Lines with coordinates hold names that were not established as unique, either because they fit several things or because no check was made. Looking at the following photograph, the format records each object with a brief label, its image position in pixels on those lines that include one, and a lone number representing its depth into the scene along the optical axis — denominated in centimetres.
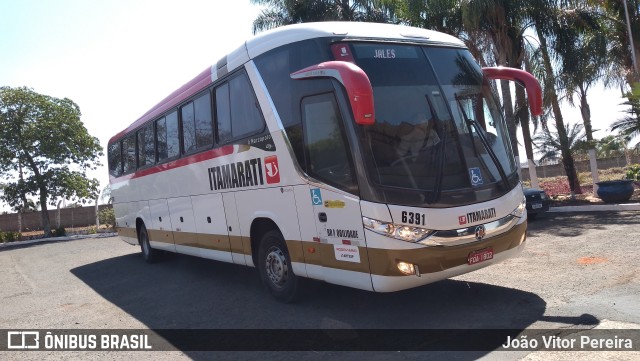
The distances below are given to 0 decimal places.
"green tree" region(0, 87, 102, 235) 2670
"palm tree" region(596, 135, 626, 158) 1978
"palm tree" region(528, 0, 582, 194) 1836
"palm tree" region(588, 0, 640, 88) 1869
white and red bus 563
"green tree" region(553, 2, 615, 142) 1870
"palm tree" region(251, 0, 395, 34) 2300
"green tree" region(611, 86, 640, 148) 1788
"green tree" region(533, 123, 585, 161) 2077
